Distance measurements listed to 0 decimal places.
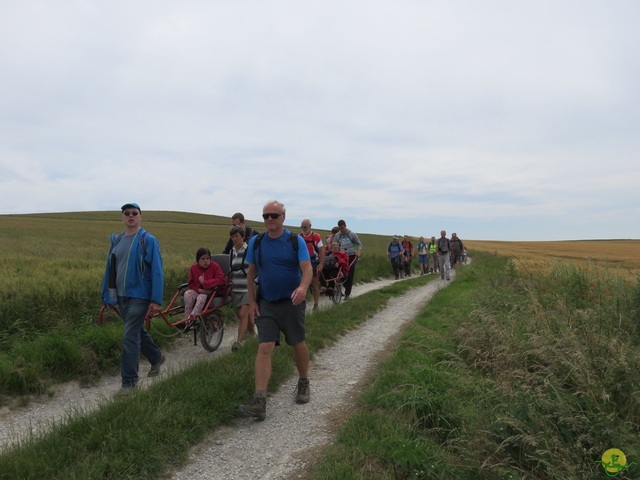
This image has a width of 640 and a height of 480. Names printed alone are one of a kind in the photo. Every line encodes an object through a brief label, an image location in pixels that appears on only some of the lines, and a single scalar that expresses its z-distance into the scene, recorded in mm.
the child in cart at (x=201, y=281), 7559
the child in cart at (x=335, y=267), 12602
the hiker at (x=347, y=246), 12827
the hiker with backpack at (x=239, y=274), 7738
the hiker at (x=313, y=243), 10039
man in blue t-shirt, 4777
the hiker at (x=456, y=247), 21797
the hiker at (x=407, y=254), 21253
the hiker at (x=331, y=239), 13305
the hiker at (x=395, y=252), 19172
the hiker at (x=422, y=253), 22969
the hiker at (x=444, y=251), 18347
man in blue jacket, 5457
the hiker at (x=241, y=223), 8629
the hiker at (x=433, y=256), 22234
